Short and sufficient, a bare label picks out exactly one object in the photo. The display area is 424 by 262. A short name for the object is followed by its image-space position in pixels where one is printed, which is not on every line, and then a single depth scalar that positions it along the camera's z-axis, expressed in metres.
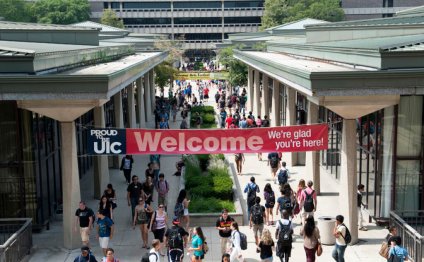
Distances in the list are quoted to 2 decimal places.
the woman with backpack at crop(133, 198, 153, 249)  16.12
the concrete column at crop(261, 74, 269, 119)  36.03
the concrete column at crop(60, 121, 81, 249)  16.30
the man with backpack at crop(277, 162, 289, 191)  20.02
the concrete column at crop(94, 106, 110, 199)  21.16
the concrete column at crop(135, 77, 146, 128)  36.97
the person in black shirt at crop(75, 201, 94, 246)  15.66
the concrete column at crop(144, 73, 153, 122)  41.94
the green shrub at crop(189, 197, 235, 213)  18.59
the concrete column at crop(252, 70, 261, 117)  39.84
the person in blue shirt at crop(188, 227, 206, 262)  13.57
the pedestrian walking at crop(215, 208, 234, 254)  14.62
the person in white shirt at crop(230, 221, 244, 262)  13.59
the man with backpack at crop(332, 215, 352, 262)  13.98
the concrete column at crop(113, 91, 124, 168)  26.12
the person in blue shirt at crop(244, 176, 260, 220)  17.55
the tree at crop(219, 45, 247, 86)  50.47
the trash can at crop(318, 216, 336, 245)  16.48
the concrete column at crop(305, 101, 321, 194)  20.81
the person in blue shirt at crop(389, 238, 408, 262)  12.71
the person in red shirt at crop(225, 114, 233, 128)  31.12
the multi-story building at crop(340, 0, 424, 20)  117.62
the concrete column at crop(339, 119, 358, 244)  16.23
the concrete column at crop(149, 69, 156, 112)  45.95
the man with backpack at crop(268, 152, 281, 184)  23.77
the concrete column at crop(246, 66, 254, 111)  44.25
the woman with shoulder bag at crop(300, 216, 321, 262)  13.72
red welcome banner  16.34
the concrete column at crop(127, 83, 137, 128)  30.81
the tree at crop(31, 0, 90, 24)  109.68
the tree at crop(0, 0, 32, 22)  101.88
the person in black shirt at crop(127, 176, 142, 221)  18.00
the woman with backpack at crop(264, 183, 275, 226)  17.45
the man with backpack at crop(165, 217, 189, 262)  13.61
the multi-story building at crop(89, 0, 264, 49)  120.31
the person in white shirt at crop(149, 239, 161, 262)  12.48
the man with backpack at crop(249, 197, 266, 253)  15.54
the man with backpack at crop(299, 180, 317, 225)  16.83
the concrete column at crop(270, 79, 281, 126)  30.50
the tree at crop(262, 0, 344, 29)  100.12
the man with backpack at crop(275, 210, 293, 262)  14.02
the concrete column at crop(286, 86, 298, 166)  25.88
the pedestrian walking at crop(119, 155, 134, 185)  22.88
